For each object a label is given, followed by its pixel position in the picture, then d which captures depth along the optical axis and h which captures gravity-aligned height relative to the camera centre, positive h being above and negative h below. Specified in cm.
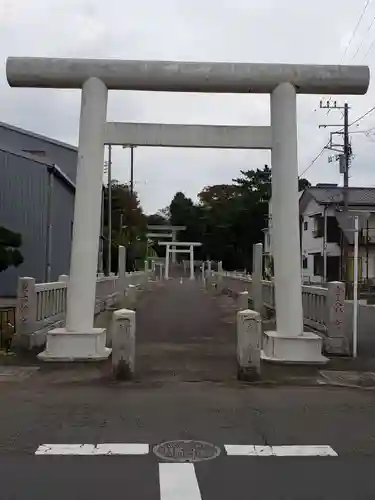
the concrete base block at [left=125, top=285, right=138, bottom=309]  2315 -81
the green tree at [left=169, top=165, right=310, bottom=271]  6906 +703
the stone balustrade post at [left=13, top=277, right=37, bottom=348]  1173 -69
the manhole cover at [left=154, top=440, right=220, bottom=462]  566 -160
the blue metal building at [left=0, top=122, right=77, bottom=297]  2631 +278
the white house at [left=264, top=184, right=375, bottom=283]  4631 +361
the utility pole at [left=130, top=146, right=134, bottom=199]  5256 +906
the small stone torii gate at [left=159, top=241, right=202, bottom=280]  7231 +198
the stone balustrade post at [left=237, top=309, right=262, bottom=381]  932 -97
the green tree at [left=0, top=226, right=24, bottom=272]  2009 +83
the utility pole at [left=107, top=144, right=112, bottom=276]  3928 +548
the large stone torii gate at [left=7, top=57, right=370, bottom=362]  1119 +255
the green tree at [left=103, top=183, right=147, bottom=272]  5167 +490
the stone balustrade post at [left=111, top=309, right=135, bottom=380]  937 -103
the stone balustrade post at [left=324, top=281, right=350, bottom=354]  1173 -76
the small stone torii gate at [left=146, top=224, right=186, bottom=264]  8544 +642
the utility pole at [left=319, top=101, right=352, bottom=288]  3856 +738
